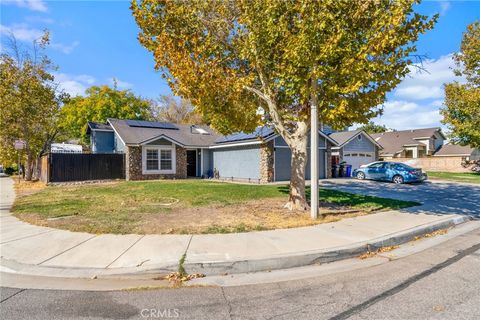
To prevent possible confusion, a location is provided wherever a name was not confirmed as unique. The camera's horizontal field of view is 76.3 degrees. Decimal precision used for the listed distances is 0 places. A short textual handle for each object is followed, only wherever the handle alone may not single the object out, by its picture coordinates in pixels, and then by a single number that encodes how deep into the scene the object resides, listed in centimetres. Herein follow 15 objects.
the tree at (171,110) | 4700
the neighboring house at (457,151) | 4041
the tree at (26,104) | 1983
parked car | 1953
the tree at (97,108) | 3756
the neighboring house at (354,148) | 2559
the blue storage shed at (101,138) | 2542
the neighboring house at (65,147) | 2977
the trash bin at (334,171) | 2443
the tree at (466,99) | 2108
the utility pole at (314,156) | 844
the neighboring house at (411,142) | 4284
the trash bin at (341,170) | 2480
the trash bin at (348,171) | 2514
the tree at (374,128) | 6596
